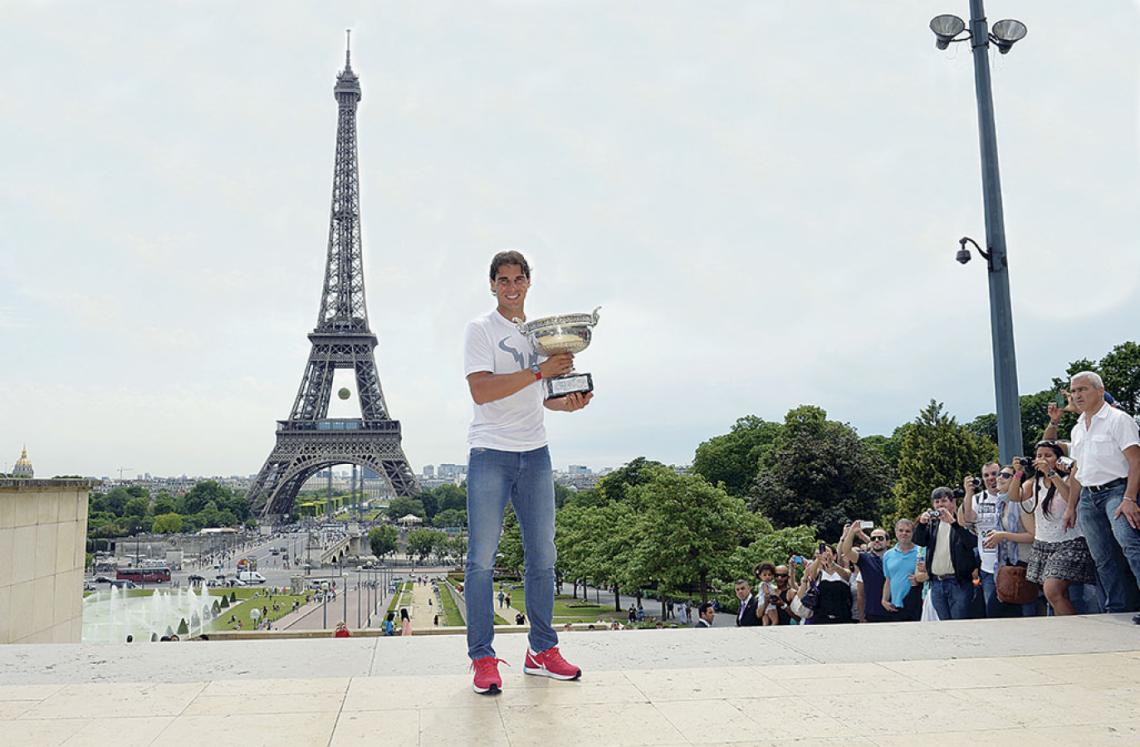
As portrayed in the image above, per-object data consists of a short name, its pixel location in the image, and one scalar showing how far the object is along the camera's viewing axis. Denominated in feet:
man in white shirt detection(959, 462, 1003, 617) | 24.32
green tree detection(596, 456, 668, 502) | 239.91
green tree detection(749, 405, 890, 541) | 130.41
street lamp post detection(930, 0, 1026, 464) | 28.50
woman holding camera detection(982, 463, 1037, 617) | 22.81
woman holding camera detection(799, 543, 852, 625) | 26.61
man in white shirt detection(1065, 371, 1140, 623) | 19.29
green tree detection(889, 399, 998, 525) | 117.29
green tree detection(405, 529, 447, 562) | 311.47
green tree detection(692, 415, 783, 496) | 217.15
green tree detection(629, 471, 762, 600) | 101.09
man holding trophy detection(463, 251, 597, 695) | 14.17
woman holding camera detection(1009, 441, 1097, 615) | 21.31
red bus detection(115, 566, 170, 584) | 230.68
